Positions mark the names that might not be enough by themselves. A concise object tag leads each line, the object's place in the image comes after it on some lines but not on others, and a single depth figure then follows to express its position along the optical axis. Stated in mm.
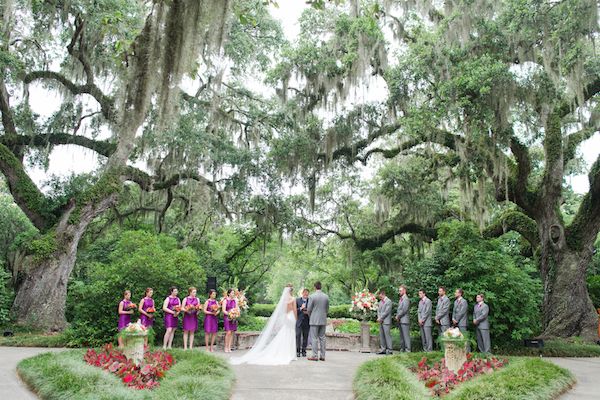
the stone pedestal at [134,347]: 7352
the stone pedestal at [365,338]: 12375
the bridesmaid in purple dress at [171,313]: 10586
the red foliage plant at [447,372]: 6550
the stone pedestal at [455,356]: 7402
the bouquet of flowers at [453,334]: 7391
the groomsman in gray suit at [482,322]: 10474
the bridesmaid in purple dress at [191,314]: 10695
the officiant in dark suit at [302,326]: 10648
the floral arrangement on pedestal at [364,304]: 12219
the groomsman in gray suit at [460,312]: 10578
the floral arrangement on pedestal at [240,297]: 11545
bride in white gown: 9469
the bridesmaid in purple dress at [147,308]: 10352
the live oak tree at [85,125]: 13867
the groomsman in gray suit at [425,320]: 10984
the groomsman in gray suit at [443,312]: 10750
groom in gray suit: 9769
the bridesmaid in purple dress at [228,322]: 11078
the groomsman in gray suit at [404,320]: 11008
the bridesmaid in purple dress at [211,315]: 10891
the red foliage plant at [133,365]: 6330
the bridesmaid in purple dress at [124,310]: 10312
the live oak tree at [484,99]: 11844
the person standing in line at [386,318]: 11320
